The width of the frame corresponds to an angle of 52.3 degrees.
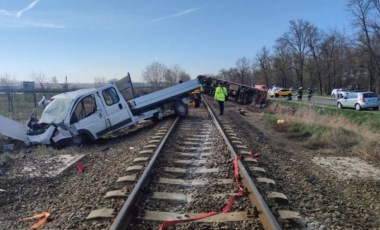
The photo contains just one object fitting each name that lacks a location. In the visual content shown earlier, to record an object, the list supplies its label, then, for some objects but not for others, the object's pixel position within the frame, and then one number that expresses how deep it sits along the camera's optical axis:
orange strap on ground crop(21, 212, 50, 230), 5.00
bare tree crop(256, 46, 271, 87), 117.12
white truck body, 12.99
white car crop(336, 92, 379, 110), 34.50
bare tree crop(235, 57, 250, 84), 134.20
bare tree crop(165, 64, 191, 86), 81.89
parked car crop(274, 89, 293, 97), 69.00
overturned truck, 33.22
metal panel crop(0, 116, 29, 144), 13.34
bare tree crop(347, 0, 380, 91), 62.81
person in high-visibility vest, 20.26
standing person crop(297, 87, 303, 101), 51.37
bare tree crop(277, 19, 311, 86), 96.62
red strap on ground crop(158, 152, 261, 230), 4.64
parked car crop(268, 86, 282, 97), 72.53
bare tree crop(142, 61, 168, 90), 69.27
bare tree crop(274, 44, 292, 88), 104.69
